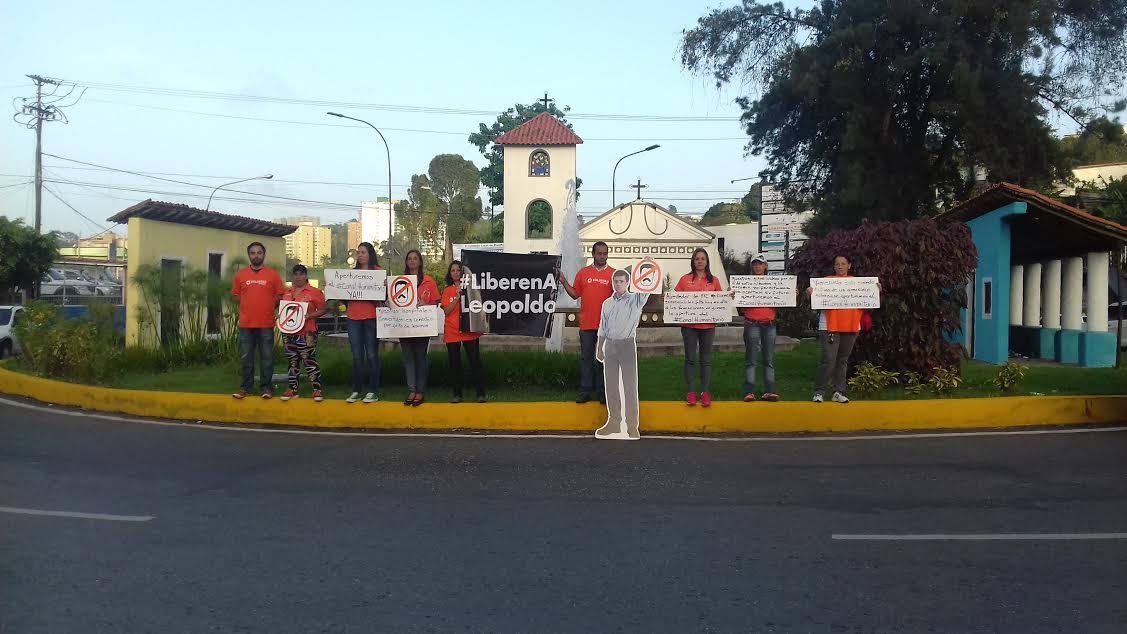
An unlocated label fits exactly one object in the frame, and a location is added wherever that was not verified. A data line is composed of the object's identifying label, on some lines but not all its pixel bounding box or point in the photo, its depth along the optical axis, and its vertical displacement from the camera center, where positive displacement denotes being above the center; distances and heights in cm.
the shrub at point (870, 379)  1189 -73
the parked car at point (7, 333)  2500 -61
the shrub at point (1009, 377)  1198 -69
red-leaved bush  1195 +48
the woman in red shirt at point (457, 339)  1107 -29
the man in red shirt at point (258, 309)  1120 +3
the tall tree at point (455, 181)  8088 +1097
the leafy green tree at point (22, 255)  3759 +210
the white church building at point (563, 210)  4303 +462
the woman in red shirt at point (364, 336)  1131 -27
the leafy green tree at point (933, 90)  2769 +666
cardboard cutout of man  1012 -43
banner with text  1290 +29
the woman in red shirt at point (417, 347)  1124 -38
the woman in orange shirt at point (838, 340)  1098 -24
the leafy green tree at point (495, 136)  7512 +1348
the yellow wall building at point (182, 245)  1808 +145
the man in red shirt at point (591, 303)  1084 +13
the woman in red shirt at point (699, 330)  1097 -15
